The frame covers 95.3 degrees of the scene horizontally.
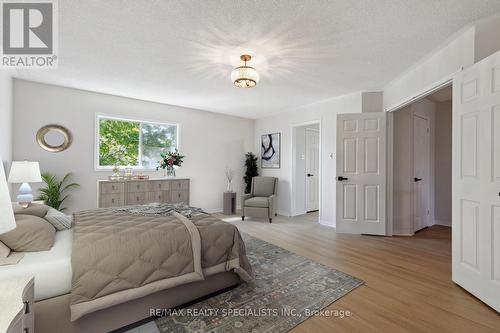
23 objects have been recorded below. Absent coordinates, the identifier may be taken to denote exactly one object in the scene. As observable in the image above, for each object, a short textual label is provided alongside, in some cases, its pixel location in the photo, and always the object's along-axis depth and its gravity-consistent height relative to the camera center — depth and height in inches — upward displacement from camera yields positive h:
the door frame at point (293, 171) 217.5 -4.8
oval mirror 147.6 +18.4
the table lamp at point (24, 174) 101.9 -4.0
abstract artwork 232.5 +16.6
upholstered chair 193.0 -28.4
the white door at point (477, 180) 75.5 -4.7
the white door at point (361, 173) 154.1 -4.2
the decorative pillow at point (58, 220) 84.1 -20.5
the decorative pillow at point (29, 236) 62.3 -20.0
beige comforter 60.1 -27.7
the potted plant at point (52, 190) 143.7 -16.1
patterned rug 69.2 -48.0
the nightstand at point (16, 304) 33.0 -22.3
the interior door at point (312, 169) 236.4 -2.6
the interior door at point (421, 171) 167.8 -2.9
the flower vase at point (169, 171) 193.0 -4.3
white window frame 167.0 +24.9
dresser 157.9 -19.3
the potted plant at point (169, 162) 189.8 +3.3
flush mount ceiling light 104.4 +41.8
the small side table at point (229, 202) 219.1 -34.5
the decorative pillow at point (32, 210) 77.2 -15.8
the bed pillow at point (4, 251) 58.2 -22.3
